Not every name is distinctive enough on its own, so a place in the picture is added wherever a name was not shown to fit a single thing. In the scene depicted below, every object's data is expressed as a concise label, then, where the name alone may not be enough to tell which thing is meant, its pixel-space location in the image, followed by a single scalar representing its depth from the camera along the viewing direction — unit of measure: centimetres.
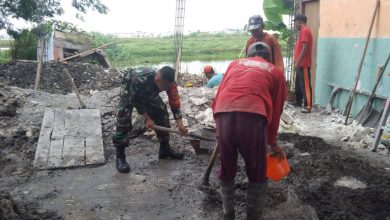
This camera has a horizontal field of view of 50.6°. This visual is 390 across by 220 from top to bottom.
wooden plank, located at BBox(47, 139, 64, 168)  552
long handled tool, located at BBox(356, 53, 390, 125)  663
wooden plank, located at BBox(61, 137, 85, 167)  560
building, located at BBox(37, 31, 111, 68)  1730
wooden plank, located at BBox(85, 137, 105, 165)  569
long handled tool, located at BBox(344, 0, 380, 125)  690
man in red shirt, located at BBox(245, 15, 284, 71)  611
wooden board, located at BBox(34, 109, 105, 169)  565
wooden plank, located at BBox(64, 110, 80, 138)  652
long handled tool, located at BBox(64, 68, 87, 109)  839
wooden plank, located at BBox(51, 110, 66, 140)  642
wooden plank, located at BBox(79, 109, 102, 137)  660
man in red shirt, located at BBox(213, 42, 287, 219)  320
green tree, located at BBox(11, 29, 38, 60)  1781
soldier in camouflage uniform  507
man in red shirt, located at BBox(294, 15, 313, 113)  858
